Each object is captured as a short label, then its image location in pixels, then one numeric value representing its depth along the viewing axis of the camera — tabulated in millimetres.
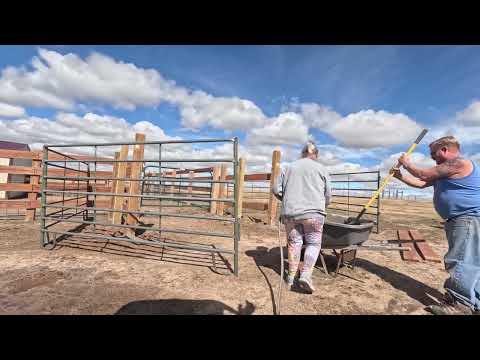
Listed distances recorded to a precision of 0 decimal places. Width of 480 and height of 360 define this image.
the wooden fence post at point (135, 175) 4477
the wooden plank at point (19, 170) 6285
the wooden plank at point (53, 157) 7274
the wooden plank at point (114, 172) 5379
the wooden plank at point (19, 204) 6141
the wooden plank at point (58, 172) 7418
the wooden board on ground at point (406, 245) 4234
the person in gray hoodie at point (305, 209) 2766
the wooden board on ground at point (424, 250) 4195
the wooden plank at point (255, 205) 8555
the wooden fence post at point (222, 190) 8531
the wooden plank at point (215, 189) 8775
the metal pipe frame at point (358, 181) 6443
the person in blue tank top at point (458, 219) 2311
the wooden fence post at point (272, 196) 7074
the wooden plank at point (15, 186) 6324
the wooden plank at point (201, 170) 9365
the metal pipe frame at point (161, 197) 3119
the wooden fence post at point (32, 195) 6383
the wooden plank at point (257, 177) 7574
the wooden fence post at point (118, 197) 5020
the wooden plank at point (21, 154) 6336
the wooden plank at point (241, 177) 7469
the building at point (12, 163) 14711
